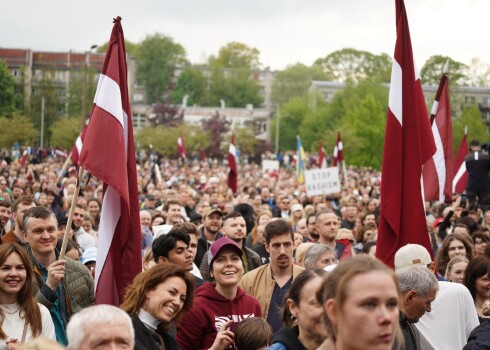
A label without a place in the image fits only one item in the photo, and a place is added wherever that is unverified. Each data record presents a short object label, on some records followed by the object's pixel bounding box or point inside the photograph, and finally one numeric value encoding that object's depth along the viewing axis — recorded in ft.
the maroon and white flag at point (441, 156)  49.26
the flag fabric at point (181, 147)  170.99
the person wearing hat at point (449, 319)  23.58
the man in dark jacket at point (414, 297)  21.63
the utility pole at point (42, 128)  302.25
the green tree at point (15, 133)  283.38
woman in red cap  24.84
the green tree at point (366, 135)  254.88
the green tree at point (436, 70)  338.54
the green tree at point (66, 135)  273.44
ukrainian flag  120.47
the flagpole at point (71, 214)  25.36
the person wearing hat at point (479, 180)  61.46
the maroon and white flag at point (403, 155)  29.01
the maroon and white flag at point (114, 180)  27.73
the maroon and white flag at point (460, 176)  72.33
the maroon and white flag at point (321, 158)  117.83
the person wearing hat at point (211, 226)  40.16
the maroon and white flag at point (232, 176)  85.92
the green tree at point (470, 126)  240.12
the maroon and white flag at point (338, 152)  100.27
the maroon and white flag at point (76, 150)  71.53
